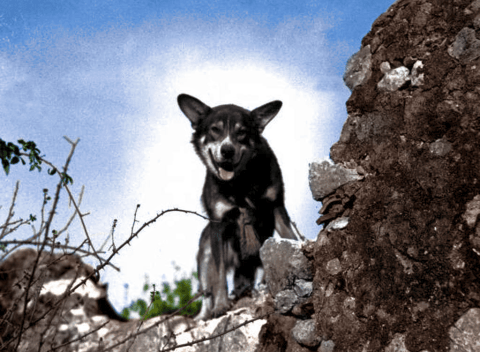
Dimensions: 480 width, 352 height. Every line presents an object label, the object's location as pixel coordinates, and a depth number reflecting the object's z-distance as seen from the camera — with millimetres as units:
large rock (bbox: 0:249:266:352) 3230
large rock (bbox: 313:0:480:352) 2057
